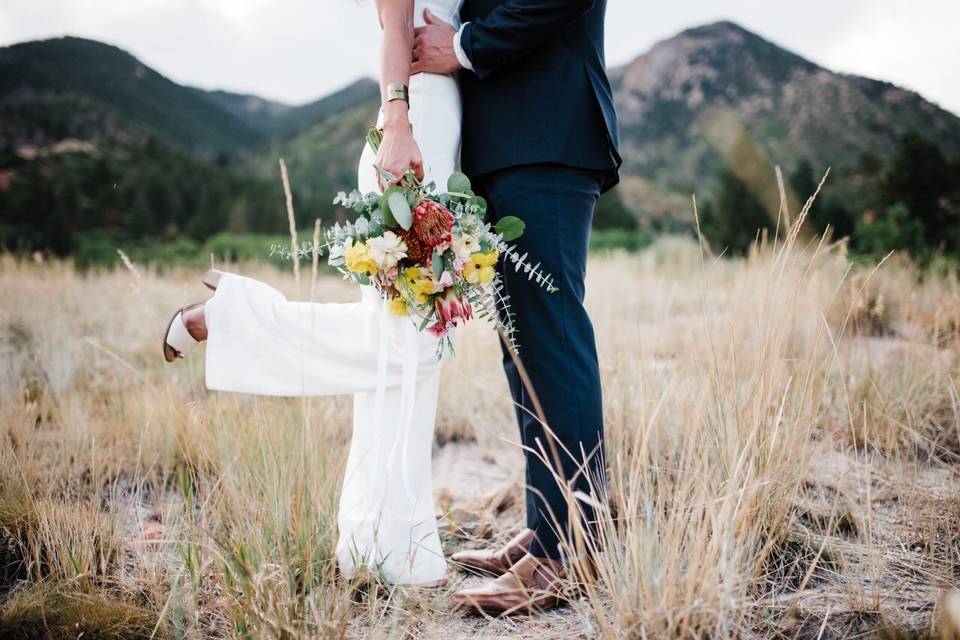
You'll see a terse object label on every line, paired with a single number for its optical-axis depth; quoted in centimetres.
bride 170
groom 166
